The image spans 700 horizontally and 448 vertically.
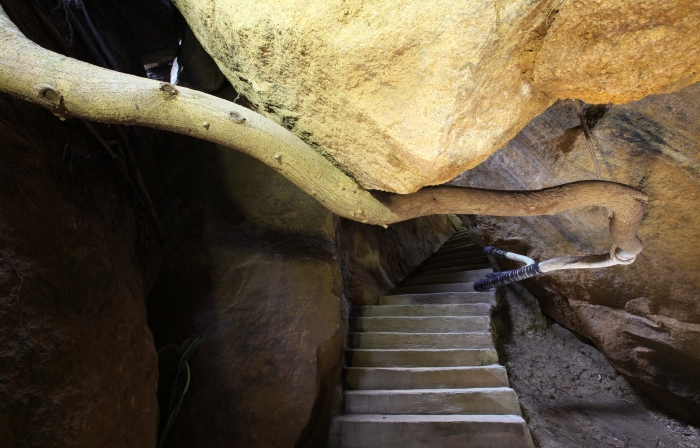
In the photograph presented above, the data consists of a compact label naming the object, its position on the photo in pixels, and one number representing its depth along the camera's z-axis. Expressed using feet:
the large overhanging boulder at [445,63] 3.54
